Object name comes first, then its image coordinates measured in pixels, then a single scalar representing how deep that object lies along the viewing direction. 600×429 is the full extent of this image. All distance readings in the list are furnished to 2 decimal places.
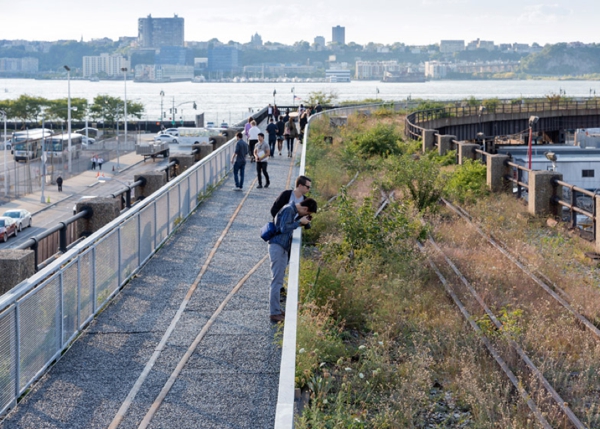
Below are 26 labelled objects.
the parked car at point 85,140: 122.74
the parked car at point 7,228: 52.66
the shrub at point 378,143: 38.09
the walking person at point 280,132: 35.34
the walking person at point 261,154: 23.47
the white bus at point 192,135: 93.38
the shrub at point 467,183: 25.33
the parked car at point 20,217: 57.22
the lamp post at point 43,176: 74.88
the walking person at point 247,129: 29.48
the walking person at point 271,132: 31.98
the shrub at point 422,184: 22.75
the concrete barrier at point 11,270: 10.33
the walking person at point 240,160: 23.52
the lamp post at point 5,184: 78.19
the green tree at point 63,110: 156.50
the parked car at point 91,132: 142.50
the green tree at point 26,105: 155.00
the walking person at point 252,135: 27.40
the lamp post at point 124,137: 98.45
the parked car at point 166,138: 107.19
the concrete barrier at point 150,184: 21.39
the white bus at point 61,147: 98.59
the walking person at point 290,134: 33.53
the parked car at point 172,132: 113.25
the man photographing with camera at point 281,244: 11.22
